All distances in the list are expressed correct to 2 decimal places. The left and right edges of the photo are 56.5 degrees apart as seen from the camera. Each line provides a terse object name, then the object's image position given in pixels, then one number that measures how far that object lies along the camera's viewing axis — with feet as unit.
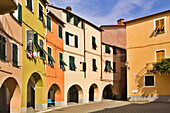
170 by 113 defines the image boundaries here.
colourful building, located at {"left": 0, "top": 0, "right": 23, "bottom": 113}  28.27
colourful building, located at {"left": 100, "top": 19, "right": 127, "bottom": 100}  72.53
